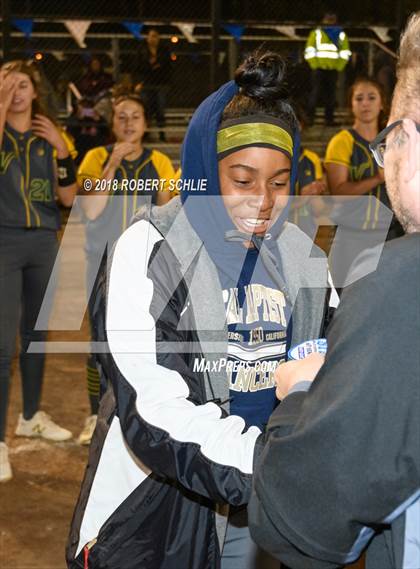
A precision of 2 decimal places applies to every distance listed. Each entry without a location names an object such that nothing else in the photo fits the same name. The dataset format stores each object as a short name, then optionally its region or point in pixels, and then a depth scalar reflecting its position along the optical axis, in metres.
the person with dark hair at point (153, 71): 9.84
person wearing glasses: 1.12
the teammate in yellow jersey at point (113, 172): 4.34
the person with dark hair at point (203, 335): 1.70
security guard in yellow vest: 9.43
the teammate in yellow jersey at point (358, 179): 5.21
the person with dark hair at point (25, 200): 4.33
